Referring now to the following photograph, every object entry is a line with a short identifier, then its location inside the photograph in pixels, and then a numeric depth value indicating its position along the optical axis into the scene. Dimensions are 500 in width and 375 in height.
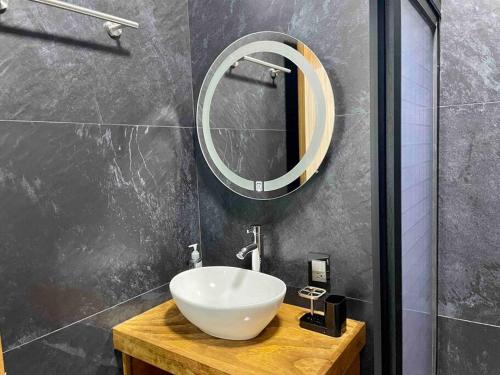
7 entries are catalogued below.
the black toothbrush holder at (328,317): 1.16
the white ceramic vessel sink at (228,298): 1.08
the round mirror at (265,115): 1.30
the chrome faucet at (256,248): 1.43
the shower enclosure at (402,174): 0.70
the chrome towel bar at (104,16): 1.07
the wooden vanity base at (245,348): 1.04
